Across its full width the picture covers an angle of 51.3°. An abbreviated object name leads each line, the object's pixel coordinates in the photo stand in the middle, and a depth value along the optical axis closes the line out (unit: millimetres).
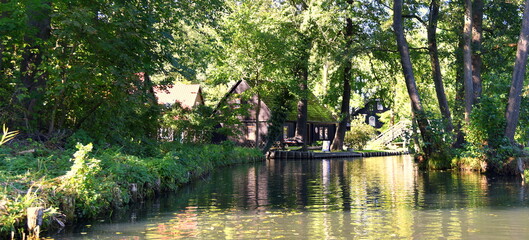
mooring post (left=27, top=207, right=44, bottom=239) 9570
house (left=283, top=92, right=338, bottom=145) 53122
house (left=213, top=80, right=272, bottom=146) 50188
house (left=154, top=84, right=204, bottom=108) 53312
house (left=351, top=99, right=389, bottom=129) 80675
